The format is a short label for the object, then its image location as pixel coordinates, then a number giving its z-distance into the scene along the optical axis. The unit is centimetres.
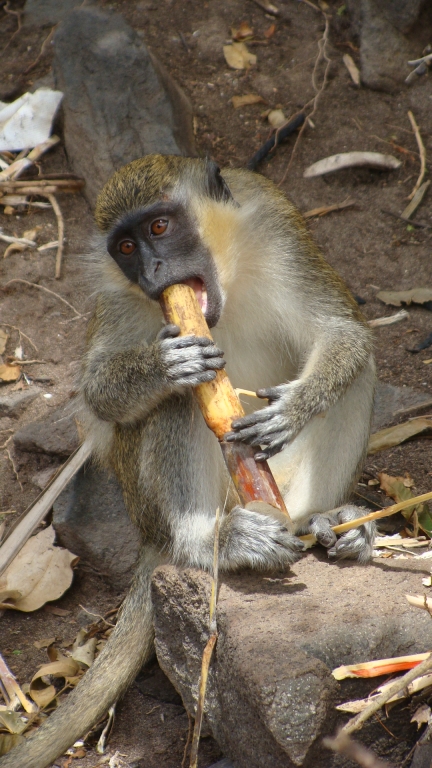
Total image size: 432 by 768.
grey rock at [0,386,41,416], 1125
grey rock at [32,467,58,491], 1038
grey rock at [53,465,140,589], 946
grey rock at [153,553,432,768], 532
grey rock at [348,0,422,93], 1348
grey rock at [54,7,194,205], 1329
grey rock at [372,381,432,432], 1057
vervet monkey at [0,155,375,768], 703
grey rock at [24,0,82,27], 1555
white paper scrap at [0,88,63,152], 1413
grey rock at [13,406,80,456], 1045
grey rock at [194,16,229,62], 1475
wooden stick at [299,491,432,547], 660
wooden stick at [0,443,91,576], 854
